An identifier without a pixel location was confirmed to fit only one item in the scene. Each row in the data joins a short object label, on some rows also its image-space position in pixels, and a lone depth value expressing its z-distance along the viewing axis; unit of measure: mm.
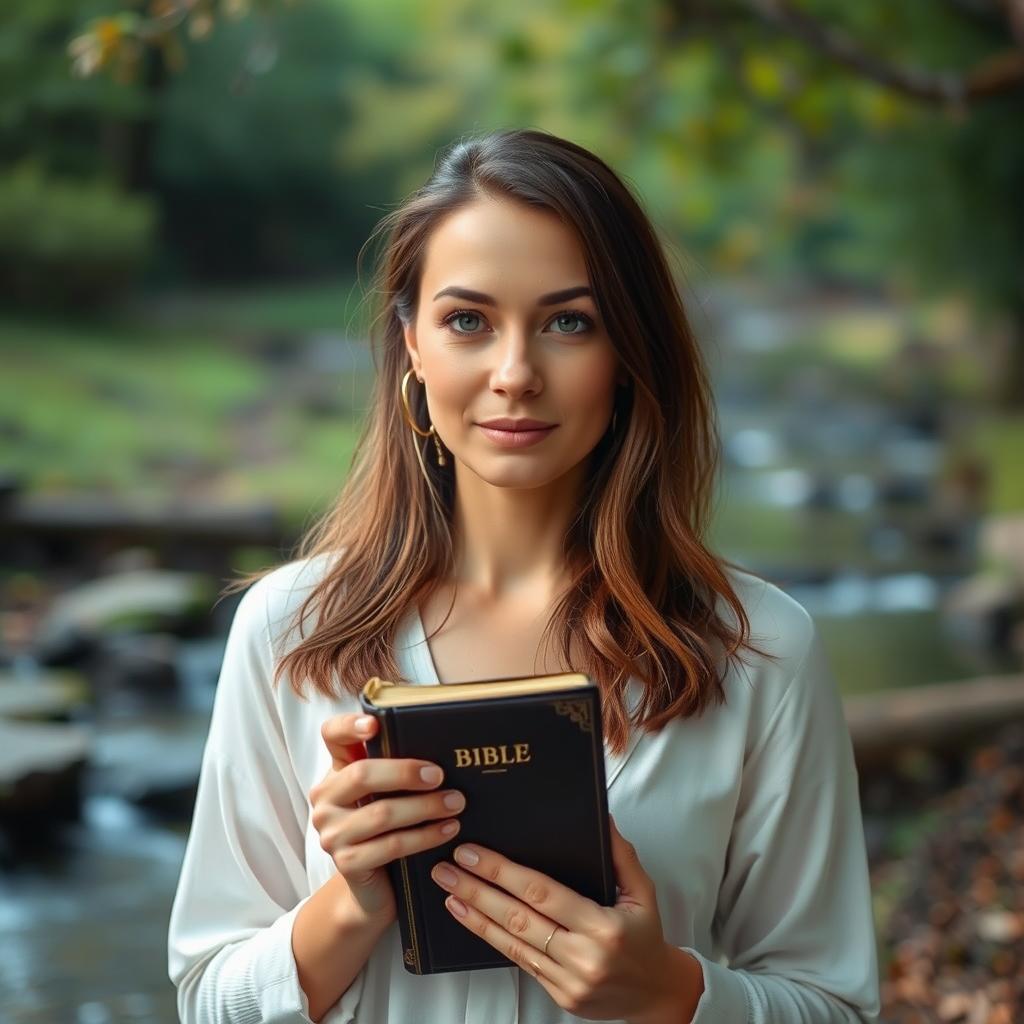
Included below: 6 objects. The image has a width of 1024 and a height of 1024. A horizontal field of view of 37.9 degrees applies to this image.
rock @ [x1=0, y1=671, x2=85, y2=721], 5398
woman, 1455
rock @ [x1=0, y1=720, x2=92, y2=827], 4746
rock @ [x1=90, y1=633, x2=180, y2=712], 6379
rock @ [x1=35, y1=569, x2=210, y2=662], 6770
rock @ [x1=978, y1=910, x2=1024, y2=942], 3406
